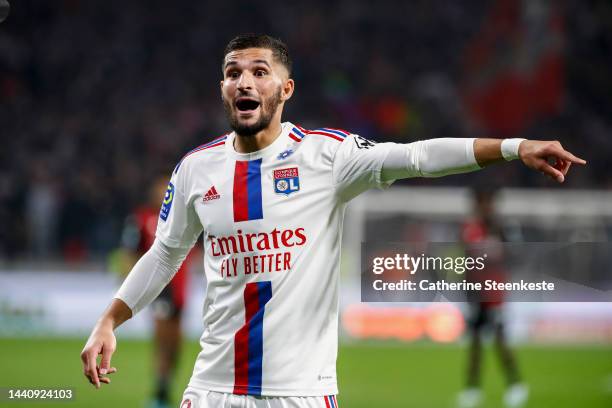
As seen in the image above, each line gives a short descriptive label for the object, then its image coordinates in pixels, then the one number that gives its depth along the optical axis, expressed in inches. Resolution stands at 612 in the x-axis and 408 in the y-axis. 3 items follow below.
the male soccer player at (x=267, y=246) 255.9
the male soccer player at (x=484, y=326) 738.8
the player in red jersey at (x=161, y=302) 653.3
